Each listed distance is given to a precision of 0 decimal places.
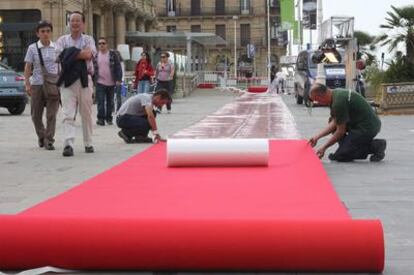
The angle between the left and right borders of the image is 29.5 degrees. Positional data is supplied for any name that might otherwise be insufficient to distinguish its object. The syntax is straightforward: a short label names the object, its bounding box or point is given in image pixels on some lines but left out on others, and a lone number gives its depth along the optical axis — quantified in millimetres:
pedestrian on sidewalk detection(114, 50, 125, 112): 18506
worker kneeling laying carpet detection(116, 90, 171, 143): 11703
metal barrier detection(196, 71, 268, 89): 57306
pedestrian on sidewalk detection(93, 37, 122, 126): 16469
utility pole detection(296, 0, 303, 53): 49862
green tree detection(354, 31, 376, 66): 44694
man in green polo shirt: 9305
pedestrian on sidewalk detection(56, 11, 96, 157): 10320
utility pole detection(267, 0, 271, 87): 86538
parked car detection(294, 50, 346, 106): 26953
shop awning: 49812
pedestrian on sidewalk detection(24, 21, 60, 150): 11242
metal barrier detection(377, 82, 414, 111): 21233
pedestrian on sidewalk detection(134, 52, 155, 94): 20578
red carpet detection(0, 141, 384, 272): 4535
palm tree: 26138
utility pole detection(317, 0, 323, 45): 42238
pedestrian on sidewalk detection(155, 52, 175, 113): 21419
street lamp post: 94150
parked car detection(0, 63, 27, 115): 21641
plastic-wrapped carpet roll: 8461
